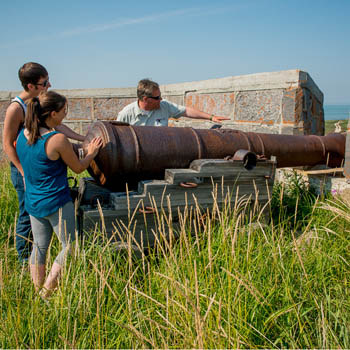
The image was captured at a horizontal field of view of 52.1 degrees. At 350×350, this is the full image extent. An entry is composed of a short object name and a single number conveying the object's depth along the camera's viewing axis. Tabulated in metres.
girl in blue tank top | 2.41
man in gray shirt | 4.13
